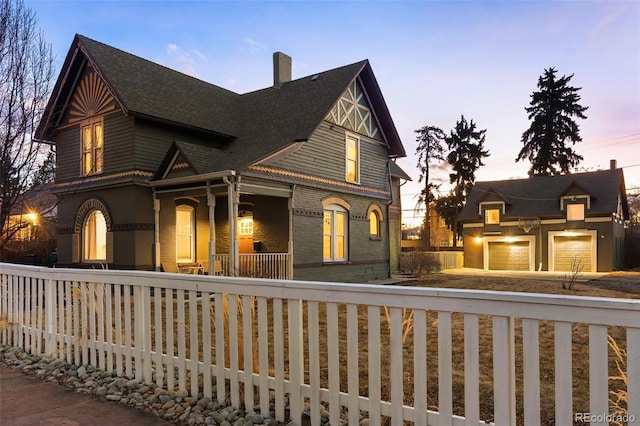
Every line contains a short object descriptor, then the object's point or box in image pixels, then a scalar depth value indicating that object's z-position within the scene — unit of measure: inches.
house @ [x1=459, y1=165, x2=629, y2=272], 1059.9
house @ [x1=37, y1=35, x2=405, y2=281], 506.0
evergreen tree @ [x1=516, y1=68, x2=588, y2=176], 1534.2
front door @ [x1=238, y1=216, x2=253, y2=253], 590.6
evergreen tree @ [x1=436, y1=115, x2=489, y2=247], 1581.0
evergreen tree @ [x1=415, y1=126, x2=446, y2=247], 1587.1
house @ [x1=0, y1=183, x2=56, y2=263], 481.8
